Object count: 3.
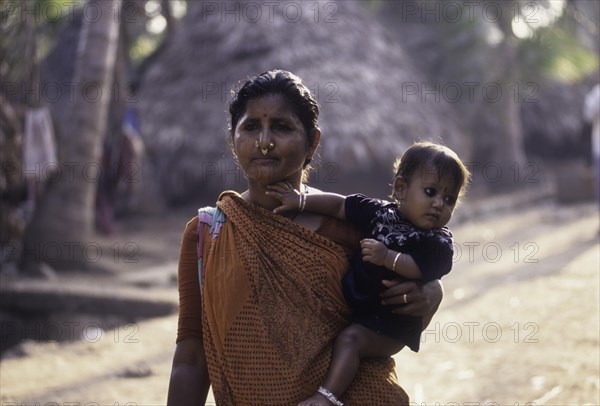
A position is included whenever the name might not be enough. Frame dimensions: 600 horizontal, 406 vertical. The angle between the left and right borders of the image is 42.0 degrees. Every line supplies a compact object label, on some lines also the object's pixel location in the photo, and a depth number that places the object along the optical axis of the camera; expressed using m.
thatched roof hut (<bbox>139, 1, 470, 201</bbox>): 12.31
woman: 1.99
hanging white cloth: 7.85
